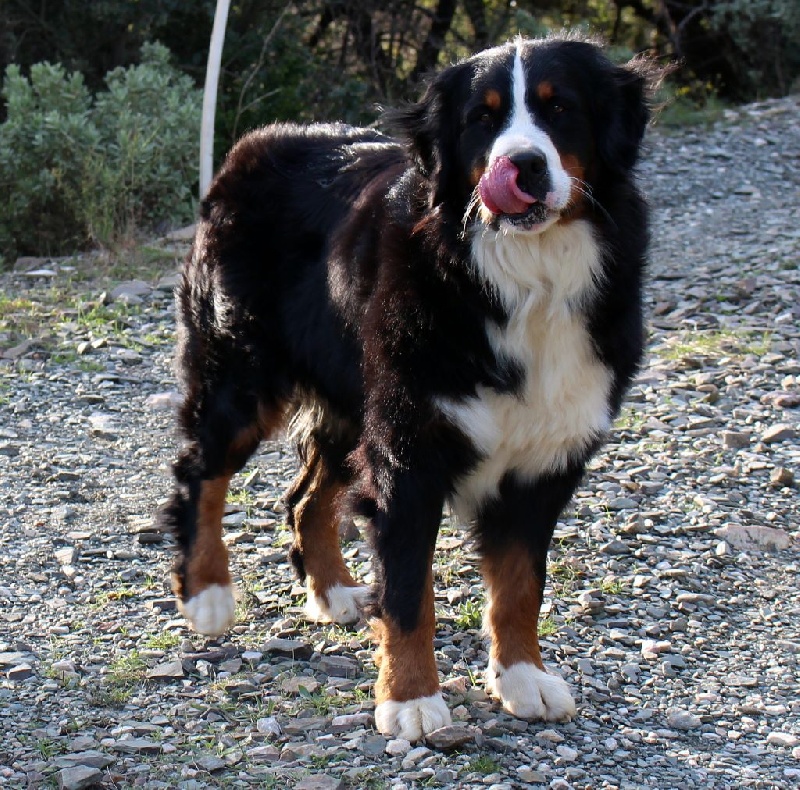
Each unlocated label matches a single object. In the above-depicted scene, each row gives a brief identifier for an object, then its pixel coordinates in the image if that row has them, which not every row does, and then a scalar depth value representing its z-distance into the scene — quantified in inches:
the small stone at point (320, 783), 120.7
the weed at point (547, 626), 157.8
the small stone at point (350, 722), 134.6
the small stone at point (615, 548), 179.3
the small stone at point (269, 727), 132.7
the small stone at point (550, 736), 133.5
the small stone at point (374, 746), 129.4
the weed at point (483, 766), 125.6
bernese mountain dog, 131.2
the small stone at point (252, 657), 150.7
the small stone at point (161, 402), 233.5
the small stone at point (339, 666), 148.2
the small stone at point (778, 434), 213.3
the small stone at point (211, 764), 124.8
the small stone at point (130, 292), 284.2
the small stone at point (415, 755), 127.0
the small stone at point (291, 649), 152.6
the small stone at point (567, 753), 129.3
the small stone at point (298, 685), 142.6
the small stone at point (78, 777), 119.6
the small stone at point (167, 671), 144.7
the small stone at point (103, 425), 220.1
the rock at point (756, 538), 180.4
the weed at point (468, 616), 160.1
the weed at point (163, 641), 153.7
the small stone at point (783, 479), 198.1
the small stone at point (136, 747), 127.6
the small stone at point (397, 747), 129.0
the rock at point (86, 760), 123.3
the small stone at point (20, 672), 142.2
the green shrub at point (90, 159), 319.3
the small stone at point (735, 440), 212.5
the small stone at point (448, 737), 129.4
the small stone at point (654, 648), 152.0
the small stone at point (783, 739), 133.3
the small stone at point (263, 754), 127.1
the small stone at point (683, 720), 136.9
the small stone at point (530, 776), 123.9
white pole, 310.5
